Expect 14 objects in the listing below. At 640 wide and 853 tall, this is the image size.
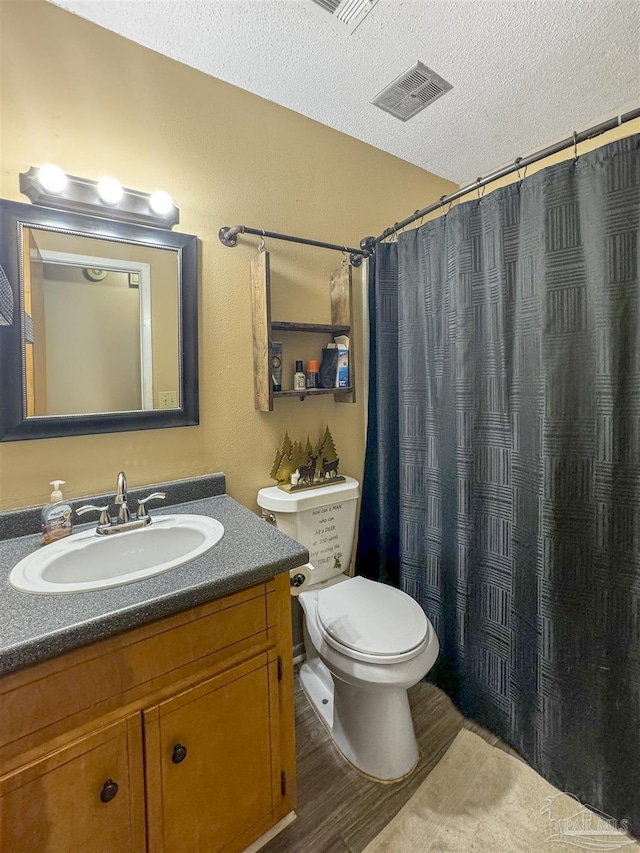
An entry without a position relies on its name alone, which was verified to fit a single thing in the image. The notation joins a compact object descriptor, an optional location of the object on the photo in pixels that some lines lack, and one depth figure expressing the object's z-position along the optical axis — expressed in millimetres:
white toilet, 1206
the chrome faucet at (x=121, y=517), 1148
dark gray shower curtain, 1070
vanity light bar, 1124
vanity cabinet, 723
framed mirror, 1140
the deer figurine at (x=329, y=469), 1713
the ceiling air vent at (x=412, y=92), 1410
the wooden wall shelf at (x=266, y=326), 1471
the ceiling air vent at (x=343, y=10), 1138
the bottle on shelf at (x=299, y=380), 1642
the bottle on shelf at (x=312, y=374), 1679
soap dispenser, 1100
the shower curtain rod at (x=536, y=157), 1014
